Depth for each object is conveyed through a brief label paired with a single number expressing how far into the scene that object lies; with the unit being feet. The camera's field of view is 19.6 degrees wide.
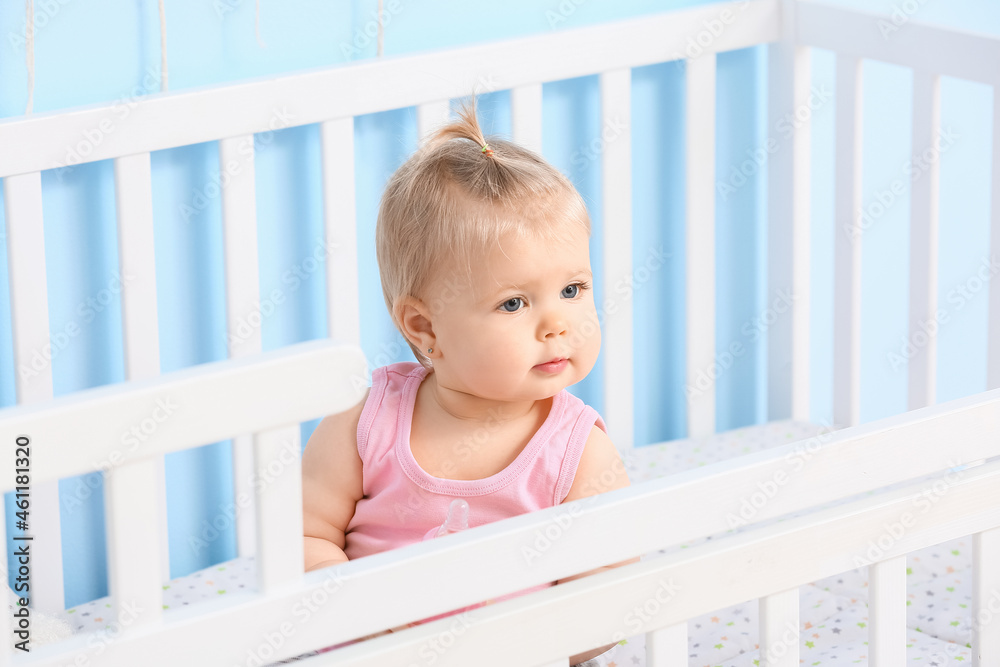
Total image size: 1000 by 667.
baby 5.91
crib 5.05
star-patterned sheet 6.59
